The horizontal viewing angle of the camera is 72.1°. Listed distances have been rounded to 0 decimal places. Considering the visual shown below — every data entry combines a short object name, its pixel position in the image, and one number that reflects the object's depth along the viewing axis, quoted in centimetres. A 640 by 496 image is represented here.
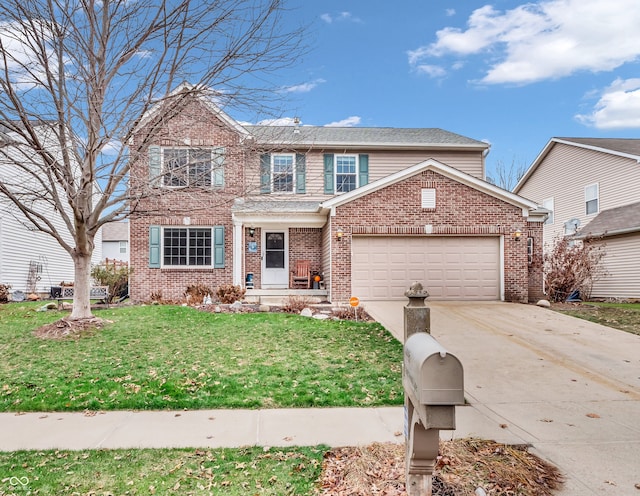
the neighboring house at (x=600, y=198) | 1773
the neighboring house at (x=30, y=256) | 1748
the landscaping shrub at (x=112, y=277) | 1589
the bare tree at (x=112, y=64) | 764
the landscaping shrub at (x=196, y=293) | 1441
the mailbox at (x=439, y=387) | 224
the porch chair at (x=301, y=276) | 1596
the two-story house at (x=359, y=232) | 1423
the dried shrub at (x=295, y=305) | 1256
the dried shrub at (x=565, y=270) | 1541
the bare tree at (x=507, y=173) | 3606
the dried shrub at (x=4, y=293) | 1551
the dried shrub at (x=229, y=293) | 1427
